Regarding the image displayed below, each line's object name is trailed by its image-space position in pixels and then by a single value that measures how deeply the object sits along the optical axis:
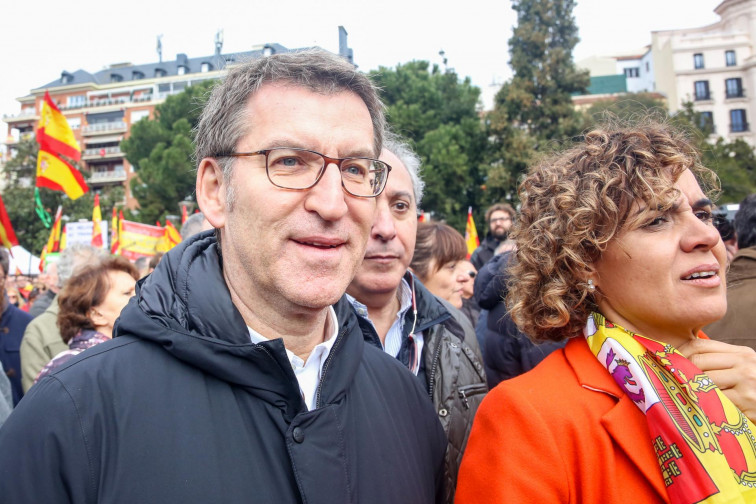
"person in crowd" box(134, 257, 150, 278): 6.77
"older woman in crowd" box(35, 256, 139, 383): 3.50
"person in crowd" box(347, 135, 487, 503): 2.45
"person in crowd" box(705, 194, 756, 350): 2.76
